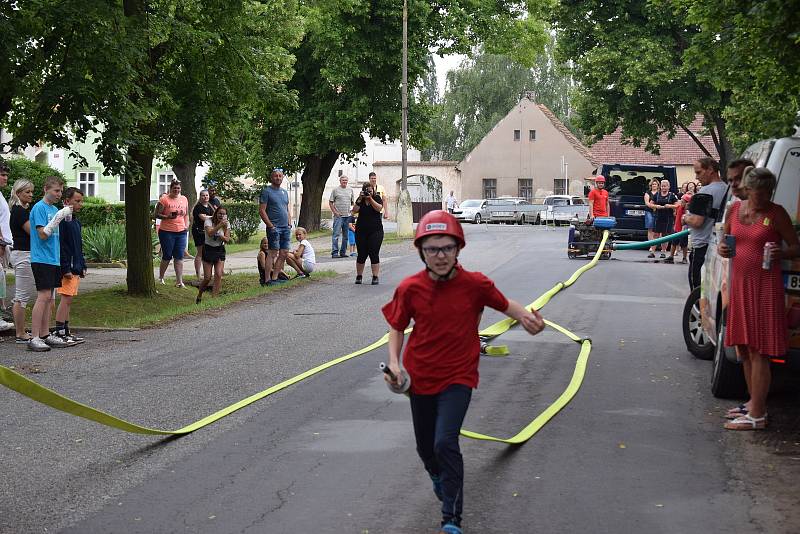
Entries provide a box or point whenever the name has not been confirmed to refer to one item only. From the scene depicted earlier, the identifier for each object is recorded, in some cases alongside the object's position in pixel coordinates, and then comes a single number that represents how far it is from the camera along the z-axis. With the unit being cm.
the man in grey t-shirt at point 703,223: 1221
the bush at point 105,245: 2536
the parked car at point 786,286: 822
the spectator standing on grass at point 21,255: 1309
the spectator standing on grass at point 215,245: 1786
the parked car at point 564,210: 5719
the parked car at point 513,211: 6203
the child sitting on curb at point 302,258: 2114
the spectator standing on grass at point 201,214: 1889
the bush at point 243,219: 3768
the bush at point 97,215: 3183
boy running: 539
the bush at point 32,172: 3379
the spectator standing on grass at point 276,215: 1961
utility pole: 3753
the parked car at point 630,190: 3309
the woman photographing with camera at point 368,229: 1977
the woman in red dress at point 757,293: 805
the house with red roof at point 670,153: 7338
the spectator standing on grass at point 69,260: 1272
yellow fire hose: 559
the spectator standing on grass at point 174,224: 1986
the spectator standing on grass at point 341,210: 2688
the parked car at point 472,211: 6425
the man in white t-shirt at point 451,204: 6500
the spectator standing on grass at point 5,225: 1277
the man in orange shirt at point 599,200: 2528
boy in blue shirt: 1229
